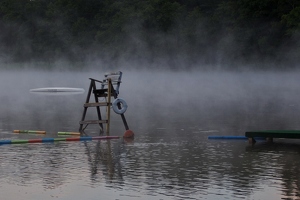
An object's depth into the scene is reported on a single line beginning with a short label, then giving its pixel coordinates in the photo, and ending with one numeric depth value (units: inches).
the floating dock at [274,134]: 601.5
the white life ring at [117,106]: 714.8
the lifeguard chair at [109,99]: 716.7
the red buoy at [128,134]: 686.5
